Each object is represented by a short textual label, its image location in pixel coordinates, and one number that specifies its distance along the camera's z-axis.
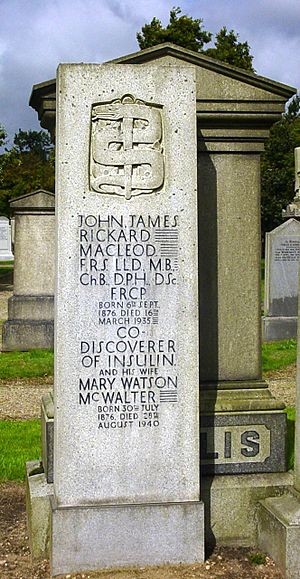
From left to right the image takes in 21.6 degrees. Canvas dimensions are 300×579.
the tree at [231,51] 29.47
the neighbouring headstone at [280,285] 13.55
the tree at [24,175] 26.98
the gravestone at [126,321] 4.25
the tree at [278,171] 33.62
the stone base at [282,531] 4.17
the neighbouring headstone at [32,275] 12.15
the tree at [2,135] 26.73
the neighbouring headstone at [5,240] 38.27
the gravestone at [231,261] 4.85
